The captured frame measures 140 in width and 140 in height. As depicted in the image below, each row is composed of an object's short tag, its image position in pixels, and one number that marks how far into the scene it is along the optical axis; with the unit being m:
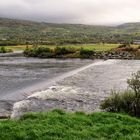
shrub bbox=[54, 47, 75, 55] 111.62
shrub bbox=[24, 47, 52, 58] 111.39
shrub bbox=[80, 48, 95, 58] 106.56
